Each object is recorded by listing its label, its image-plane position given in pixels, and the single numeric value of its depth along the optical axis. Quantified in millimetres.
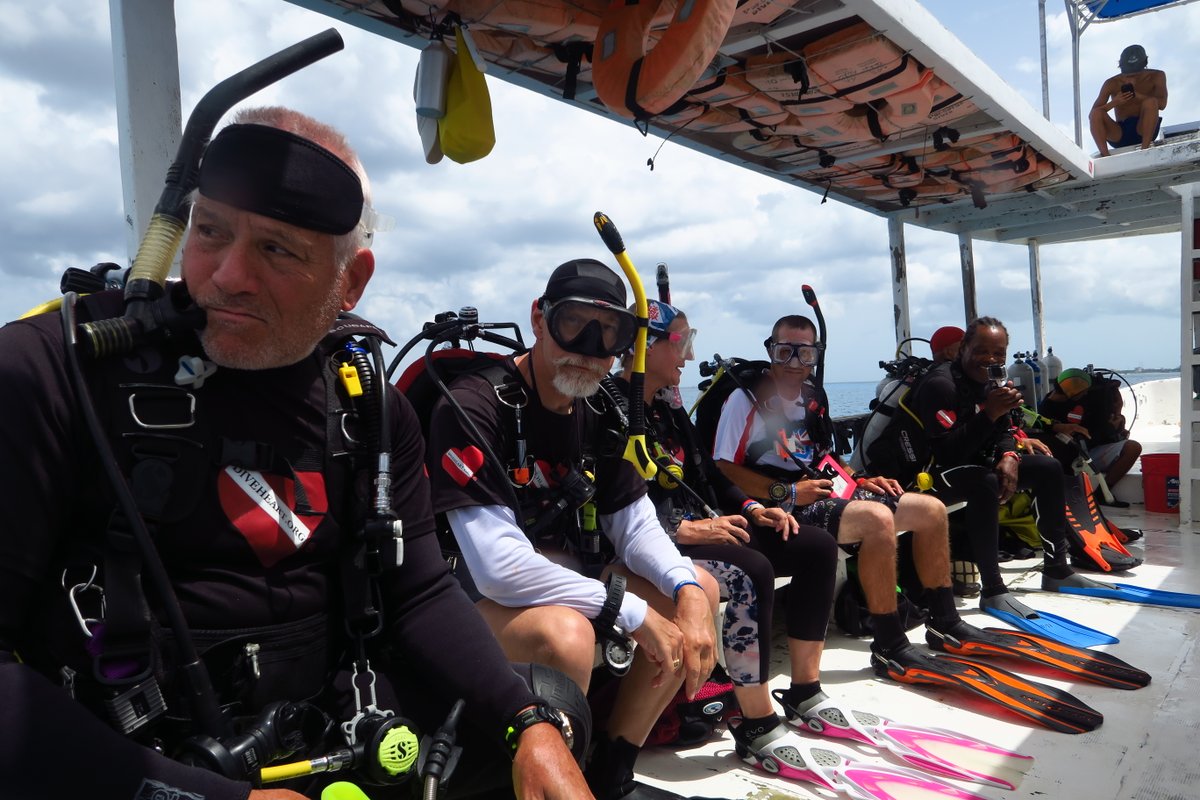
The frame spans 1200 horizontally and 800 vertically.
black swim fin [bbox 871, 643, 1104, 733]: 2873
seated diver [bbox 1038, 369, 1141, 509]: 6371
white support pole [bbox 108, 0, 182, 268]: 2041
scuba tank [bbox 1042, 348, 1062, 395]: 8414
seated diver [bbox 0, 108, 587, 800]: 1047
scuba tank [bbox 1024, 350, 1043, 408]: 7720
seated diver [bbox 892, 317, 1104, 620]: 4176
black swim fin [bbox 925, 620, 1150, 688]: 3215
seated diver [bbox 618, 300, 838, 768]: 2615
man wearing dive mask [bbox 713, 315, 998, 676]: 3307
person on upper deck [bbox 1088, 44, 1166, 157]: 6895
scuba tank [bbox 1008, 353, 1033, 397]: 7672
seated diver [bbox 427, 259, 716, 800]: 1968
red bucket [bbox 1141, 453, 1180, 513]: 6551
